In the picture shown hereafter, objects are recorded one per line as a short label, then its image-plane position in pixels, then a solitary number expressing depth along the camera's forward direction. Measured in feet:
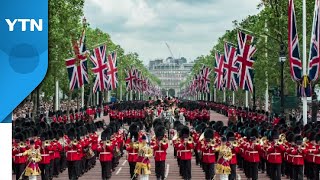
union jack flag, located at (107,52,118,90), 179.71
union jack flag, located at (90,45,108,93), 160.15
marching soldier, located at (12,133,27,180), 68.08
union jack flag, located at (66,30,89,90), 138.31
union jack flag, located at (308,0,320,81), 92.26
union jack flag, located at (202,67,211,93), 253.65
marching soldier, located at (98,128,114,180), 70.49
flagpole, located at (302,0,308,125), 105.37
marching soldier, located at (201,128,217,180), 68.49
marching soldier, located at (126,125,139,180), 66.85
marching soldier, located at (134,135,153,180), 62.08
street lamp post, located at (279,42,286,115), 118.52
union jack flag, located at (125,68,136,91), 265.79
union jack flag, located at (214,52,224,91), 185.57
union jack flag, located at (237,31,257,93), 135.85
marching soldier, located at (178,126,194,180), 69.97
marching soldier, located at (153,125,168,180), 68.28
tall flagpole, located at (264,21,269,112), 155.87
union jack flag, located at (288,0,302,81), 99.55
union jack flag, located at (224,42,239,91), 155.84
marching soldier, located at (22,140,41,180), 61.41
